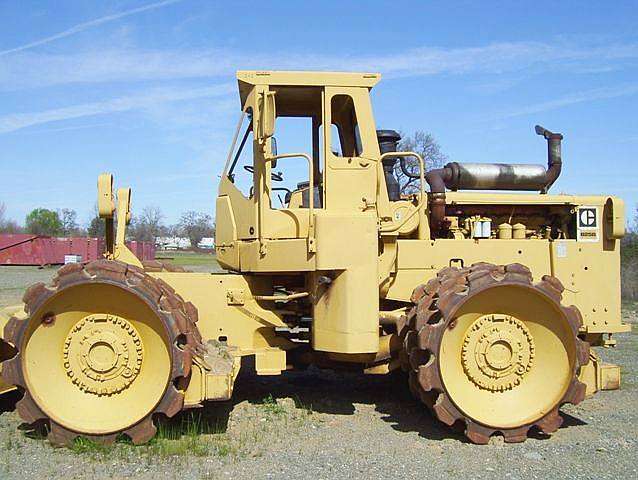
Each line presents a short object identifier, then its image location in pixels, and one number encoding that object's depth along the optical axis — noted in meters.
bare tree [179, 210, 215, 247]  89.54
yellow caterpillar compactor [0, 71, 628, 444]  5.39
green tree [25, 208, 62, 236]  77.06
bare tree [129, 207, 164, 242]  77.38
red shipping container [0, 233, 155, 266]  41.66
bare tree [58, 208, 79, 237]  80.28
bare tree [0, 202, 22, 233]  83.72
